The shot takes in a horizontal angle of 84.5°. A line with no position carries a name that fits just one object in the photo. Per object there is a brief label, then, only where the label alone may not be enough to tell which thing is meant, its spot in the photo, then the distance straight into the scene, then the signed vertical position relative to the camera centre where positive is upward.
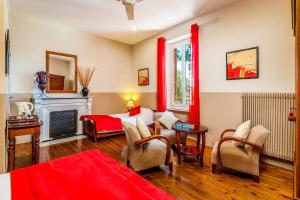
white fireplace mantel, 4.11 -0.15
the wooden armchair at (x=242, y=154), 2.25 -0.79
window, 4.46 +0.73
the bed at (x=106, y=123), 4.13 -0.62
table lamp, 5.83 -0.15
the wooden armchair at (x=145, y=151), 2.40 -0.77
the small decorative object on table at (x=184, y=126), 2.93 -0.49
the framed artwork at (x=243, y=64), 3.00 +0.68
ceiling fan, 2.60 +1.53
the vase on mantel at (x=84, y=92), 4.90 +0.24
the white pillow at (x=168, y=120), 3.69 -0.46
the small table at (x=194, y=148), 2.80 -0.88
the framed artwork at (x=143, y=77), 5.55 +0.80
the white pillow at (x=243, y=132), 2.45 -0.50
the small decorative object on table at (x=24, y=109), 2.74 -0.14
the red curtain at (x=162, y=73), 4.79 +0.78
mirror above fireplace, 4.46 +0.80
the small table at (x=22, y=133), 2.24 -0.48
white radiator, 2.61 -0.39
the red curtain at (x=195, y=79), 3.86 +0.49
